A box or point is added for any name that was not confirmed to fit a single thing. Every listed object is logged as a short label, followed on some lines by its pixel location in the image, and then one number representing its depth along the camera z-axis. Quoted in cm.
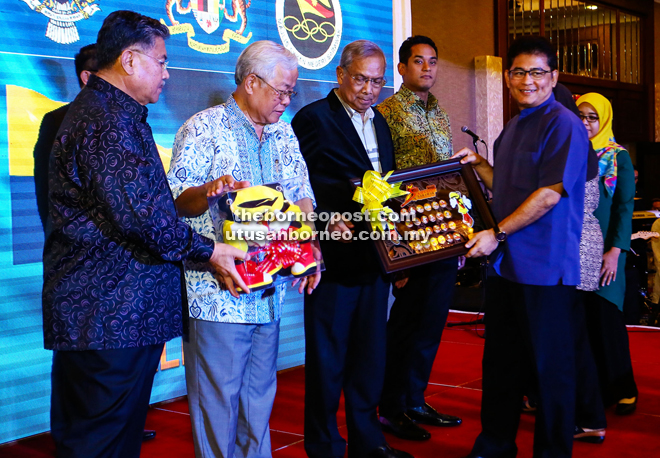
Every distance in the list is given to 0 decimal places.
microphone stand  569
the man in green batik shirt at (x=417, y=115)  317
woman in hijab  316
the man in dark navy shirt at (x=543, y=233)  227
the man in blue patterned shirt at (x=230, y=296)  198
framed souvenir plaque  237
